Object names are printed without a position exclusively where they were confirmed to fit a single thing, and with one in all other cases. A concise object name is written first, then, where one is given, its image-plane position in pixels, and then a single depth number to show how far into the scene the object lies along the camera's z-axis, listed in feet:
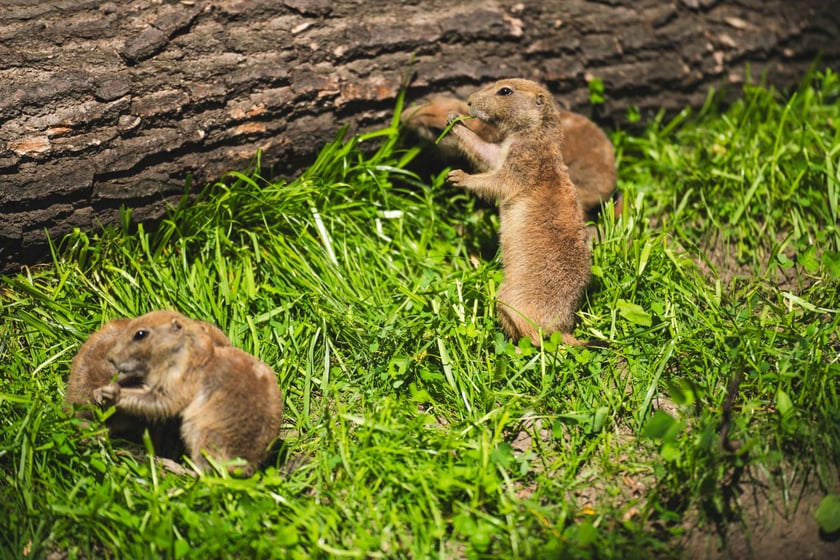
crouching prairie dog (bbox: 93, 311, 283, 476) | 12.43
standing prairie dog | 14.97
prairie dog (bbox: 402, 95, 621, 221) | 17.49
